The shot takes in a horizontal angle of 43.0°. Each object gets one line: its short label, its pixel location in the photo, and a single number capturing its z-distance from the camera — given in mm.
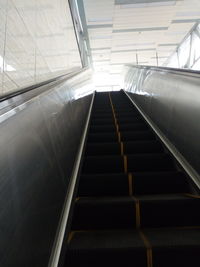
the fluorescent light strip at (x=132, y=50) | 11091
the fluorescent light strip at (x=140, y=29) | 9016
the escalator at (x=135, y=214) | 1414
